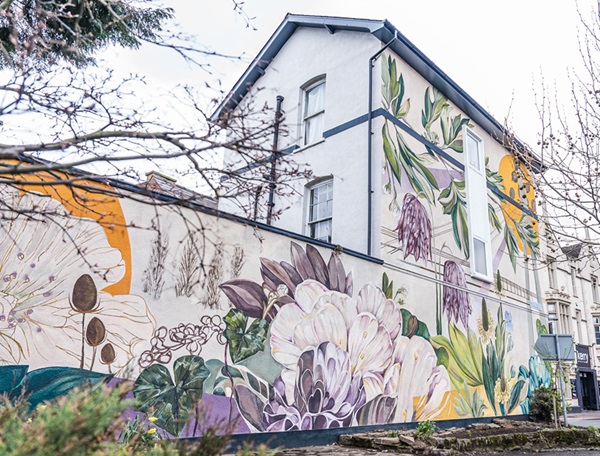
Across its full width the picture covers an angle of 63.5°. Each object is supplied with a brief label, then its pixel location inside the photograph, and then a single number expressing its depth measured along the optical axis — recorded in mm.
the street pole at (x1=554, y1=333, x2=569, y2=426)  12773
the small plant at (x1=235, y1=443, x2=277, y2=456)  2518
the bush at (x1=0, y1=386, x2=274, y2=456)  2225
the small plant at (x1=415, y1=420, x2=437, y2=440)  8787
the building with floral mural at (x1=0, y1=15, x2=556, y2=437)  5969
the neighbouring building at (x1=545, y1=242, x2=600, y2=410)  28328
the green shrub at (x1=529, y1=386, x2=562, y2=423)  14664
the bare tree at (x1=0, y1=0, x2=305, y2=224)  3328
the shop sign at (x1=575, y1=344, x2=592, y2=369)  29250
